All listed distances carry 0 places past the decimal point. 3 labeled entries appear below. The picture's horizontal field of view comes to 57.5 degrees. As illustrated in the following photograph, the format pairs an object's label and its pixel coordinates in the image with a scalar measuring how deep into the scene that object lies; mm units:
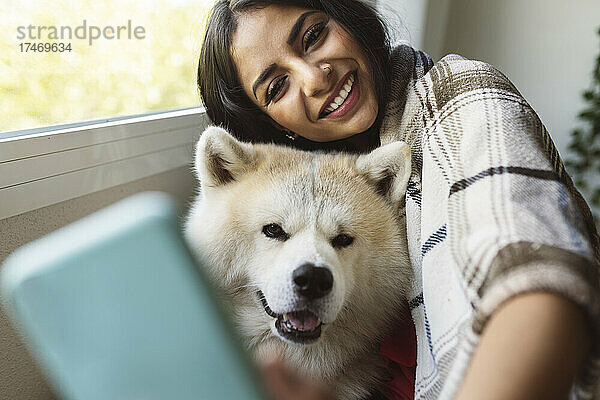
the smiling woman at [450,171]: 427
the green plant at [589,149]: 2195
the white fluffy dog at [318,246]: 718
